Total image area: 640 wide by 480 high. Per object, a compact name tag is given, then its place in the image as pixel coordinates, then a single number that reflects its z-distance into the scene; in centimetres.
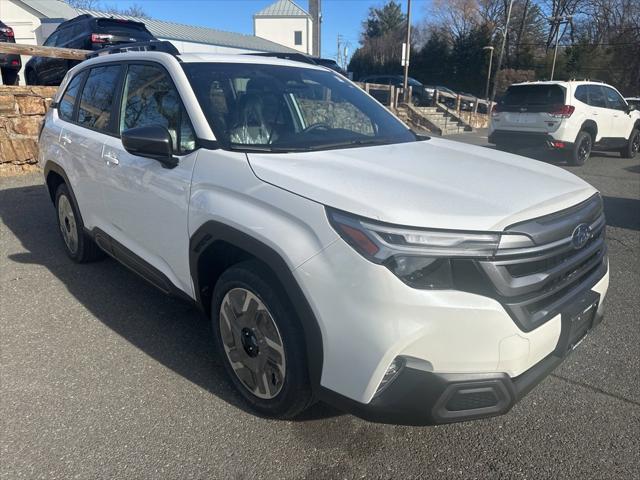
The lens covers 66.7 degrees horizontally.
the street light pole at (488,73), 4280
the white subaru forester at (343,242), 180
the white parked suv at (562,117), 1038
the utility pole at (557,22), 4131
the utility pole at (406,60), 2036
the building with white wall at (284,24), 5759
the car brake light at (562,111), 1025
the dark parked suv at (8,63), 957
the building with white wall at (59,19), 3070
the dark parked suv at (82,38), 997
